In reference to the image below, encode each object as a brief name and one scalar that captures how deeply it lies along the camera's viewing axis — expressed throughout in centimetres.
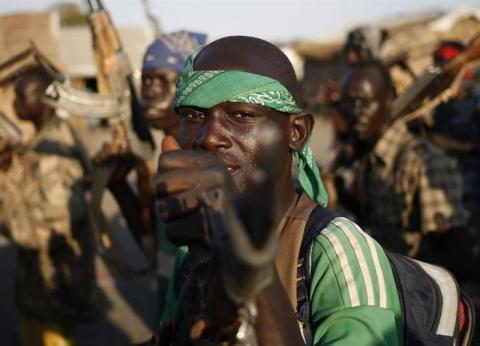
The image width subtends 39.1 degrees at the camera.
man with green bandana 147
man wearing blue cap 367
